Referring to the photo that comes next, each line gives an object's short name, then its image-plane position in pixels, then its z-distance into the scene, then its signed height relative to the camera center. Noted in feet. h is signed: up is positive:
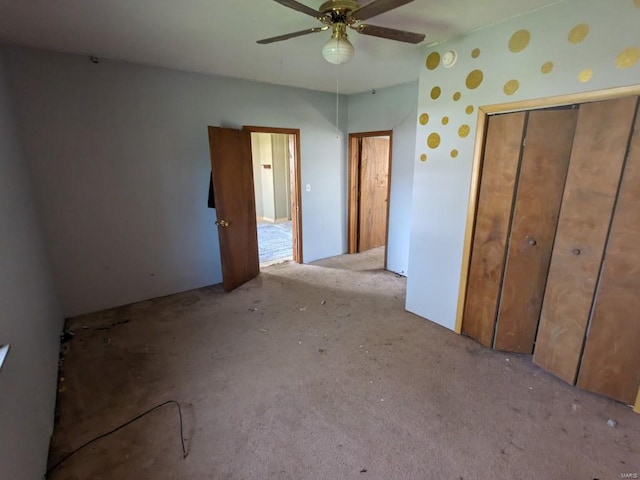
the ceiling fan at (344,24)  5.30 +2.68
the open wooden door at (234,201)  11.41 -1.16
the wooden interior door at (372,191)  16.55 -1.11
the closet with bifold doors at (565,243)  6.14 -1.62
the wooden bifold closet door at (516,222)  7.11 -1.27
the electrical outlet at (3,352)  4.34 -2.53
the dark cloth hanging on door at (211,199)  11.91 -1.04
